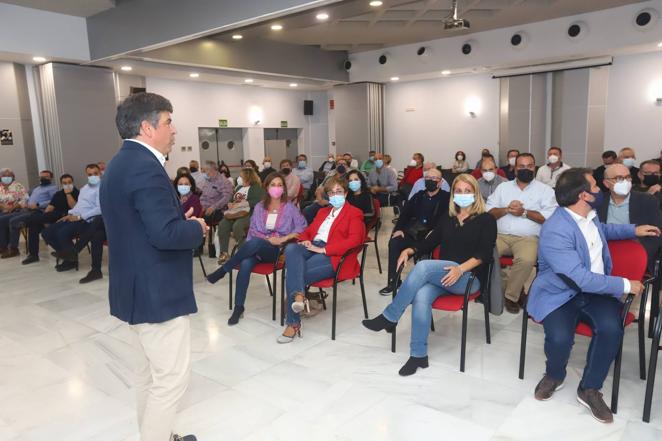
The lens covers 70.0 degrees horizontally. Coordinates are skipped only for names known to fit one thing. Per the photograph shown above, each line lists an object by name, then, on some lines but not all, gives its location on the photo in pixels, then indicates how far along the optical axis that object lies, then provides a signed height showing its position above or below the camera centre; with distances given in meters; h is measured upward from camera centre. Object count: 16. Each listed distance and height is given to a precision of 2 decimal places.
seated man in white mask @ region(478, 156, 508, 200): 5.32 -0.44
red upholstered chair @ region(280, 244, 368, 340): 3.75 -1.09
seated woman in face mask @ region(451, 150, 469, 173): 10.03 -0.48
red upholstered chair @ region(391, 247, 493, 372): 3.16 -1.08
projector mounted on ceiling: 6.45 +1.59
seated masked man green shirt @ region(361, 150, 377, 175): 10.84 -0.50
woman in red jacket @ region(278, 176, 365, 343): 3.73 -0.85
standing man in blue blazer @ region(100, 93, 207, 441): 1.85 -0.41
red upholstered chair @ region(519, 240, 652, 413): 2.96 -0.82
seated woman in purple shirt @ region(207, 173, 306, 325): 4.15 -0.81
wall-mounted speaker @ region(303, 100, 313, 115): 14.01 +1.11
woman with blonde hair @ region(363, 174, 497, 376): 3.18 -0.85
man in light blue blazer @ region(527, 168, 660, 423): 2.61 -0.87
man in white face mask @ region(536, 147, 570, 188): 6.88 -0.44
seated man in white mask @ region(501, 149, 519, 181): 8.00 -0.49
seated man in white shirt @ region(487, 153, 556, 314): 4.17 -0.73
